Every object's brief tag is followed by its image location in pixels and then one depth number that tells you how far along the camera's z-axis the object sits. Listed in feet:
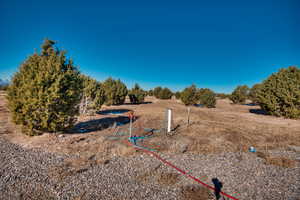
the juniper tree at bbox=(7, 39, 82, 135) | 27.73
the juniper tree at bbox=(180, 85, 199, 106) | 135.53
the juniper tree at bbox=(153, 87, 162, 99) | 236.08
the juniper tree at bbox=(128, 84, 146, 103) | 150.97
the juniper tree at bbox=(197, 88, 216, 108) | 132.05
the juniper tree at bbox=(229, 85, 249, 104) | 179.90
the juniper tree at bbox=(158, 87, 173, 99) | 219.20
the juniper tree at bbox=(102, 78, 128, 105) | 116.26
